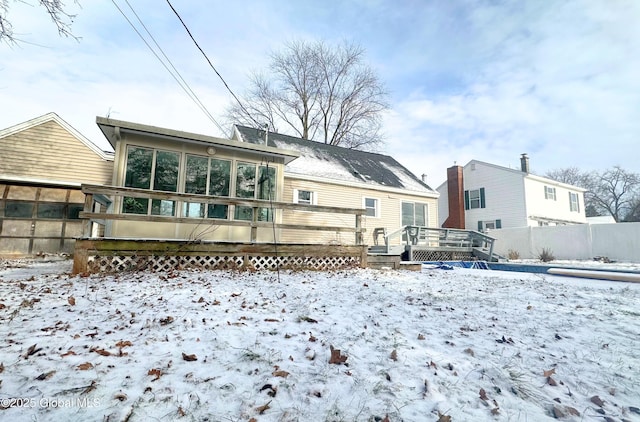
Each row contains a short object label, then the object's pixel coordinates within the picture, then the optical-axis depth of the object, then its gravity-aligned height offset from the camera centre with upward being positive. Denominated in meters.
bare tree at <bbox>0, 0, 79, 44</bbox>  4.31 +3.37
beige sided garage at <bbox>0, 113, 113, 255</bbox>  11.37 +2.24
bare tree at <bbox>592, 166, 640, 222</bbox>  38.50 +7.78
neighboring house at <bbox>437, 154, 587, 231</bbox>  20.23 +3.65
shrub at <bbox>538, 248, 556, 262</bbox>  15.17 -0.41
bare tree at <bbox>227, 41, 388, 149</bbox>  26.55 +13.35
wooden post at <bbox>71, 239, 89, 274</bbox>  5.32 -0.30
